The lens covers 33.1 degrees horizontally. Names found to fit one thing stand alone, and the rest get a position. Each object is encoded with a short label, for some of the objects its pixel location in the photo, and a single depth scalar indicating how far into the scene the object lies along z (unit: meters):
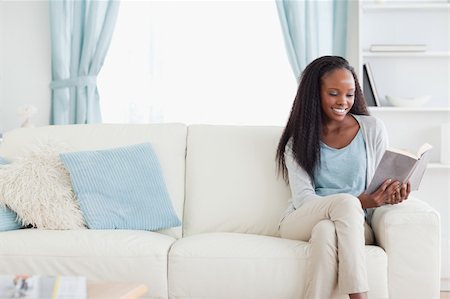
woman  2.97
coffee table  2.02
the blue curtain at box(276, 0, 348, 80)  4.68
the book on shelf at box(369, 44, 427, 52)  4.42
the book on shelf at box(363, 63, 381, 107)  4.46
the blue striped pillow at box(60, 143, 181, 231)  3.23
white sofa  2.78
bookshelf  4.59
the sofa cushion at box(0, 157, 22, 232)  3.18
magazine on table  1.91
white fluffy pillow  3.19
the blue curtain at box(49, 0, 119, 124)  4.90
